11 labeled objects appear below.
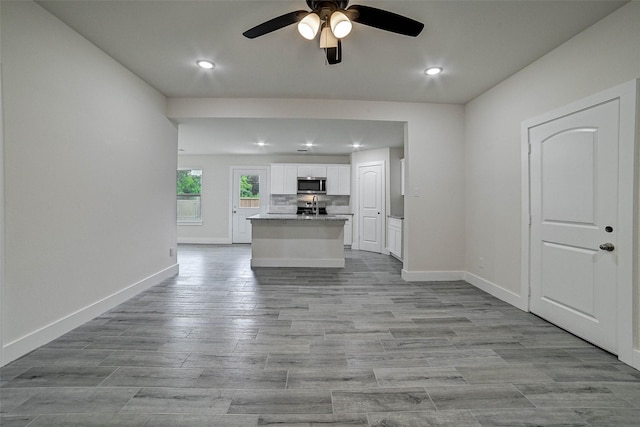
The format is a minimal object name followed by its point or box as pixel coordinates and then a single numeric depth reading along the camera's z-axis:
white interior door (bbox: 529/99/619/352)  2.16
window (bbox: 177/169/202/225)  7.91
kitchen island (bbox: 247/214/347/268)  5.04
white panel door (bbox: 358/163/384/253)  6.66
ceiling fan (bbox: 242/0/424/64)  1.83
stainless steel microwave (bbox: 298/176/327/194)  7.30
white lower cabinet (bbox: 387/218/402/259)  5.66
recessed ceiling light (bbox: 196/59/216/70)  2.93
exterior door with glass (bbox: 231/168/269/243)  7.88
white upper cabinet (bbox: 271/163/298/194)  7.40
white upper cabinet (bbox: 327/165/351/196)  7.36
